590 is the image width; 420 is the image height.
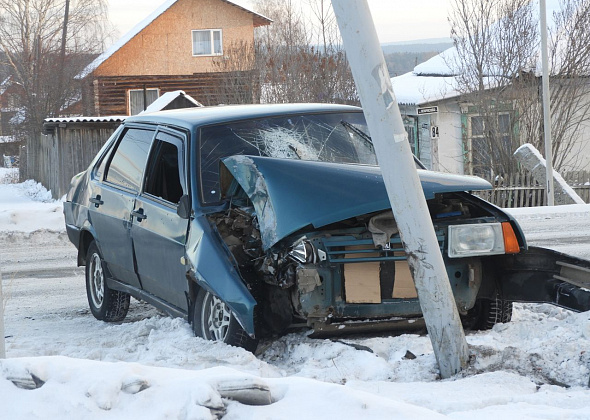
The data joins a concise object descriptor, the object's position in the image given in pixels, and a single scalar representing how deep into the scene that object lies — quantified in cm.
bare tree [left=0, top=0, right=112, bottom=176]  4538
